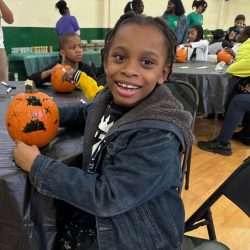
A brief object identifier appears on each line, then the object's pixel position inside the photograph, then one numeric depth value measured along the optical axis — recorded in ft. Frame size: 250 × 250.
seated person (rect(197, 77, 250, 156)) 9.87
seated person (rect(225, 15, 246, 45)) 20.11
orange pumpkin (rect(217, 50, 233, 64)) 13.47
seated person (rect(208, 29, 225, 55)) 19.97
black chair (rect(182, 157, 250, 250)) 3.23
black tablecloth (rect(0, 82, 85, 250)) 2.69
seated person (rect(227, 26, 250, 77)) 9.57
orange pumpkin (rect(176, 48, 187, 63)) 13.33
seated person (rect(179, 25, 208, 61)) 15.03
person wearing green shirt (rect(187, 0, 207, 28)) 19.31
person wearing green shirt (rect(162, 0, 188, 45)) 15.66
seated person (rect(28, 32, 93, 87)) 7.23
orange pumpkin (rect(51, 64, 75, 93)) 5.68
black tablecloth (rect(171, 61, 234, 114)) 10.17
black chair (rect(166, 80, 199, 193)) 5.47
